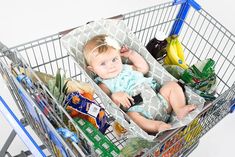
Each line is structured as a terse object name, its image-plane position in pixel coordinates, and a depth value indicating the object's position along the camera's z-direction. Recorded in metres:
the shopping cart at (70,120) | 1.06
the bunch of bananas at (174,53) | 1.72
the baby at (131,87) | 1.48
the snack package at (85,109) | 1.34
